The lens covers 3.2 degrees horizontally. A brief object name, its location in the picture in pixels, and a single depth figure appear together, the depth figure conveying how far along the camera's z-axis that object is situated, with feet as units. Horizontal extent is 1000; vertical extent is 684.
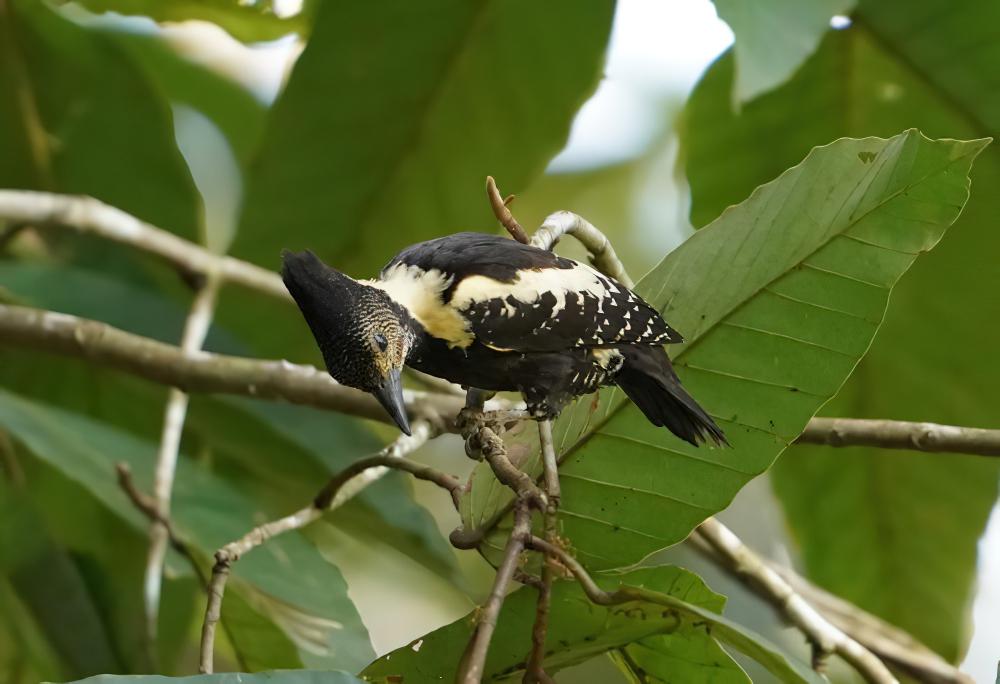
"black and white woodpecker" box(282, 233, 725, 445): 18.83
